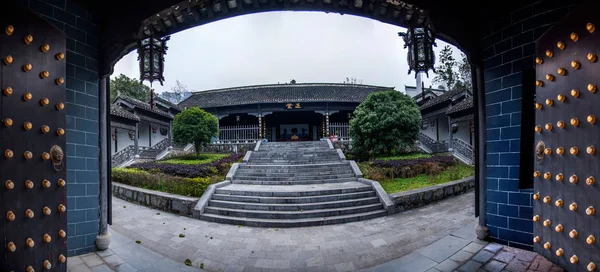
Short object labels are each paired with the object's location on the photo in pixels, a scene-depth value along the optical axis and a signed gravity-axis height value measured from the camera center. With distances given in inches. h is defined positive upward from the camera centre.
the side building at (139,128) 570.3 +28.1
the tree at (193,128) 562.6 +23.3
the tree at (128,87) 971.3 +209.4
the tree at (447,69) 934.2 +261.7
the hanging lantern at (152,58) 148.4 +50.5
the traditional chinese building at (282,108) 770.8 +96.5
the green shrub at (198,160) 510.8 -49.2
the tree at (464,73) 892.2 +235.8
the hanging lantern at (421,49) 142.0 +51.8
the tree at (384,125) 478.9 +23.6
